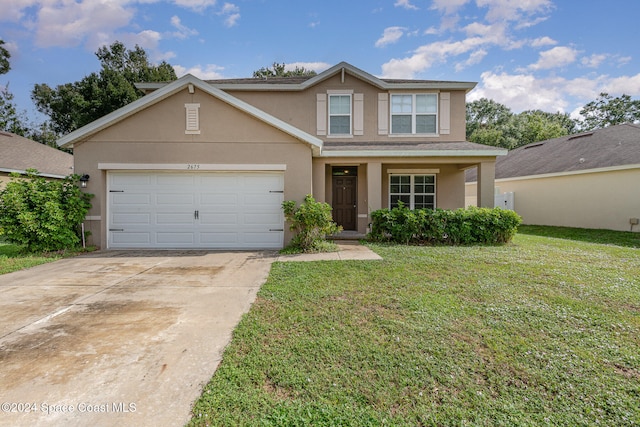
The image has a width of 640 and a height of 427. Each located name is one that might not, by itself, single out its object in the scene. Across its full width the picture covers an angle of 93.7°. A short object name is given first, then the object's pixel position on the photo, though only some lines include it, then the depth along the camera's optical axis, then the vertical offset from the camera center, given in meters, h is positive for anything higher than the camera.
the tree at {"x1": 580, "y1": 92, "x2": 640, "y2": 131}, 34.12 +11.76
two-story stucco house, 8.37 +1.23
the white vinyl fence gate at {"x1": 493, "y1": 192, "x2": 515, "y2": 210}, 16.92 +0.59
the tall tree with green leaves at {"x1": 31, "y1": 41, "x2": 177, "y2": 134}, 24.08 +10.39
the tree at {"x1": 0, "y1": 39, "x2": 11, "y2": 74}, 25.05 +12.67
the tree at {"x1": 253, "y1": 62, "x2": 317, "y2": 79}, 29.42 +13.69
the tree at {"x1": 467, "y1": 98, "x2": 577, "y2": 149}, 30.87 +10.48
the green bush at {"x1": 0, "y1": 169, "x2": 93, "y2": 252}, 7.39 -0.04
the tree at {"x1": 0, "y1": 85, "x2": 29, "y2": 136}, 26.55 +8.68
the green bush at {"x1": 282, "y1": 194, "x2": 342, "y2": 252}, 8.01 -0.32
